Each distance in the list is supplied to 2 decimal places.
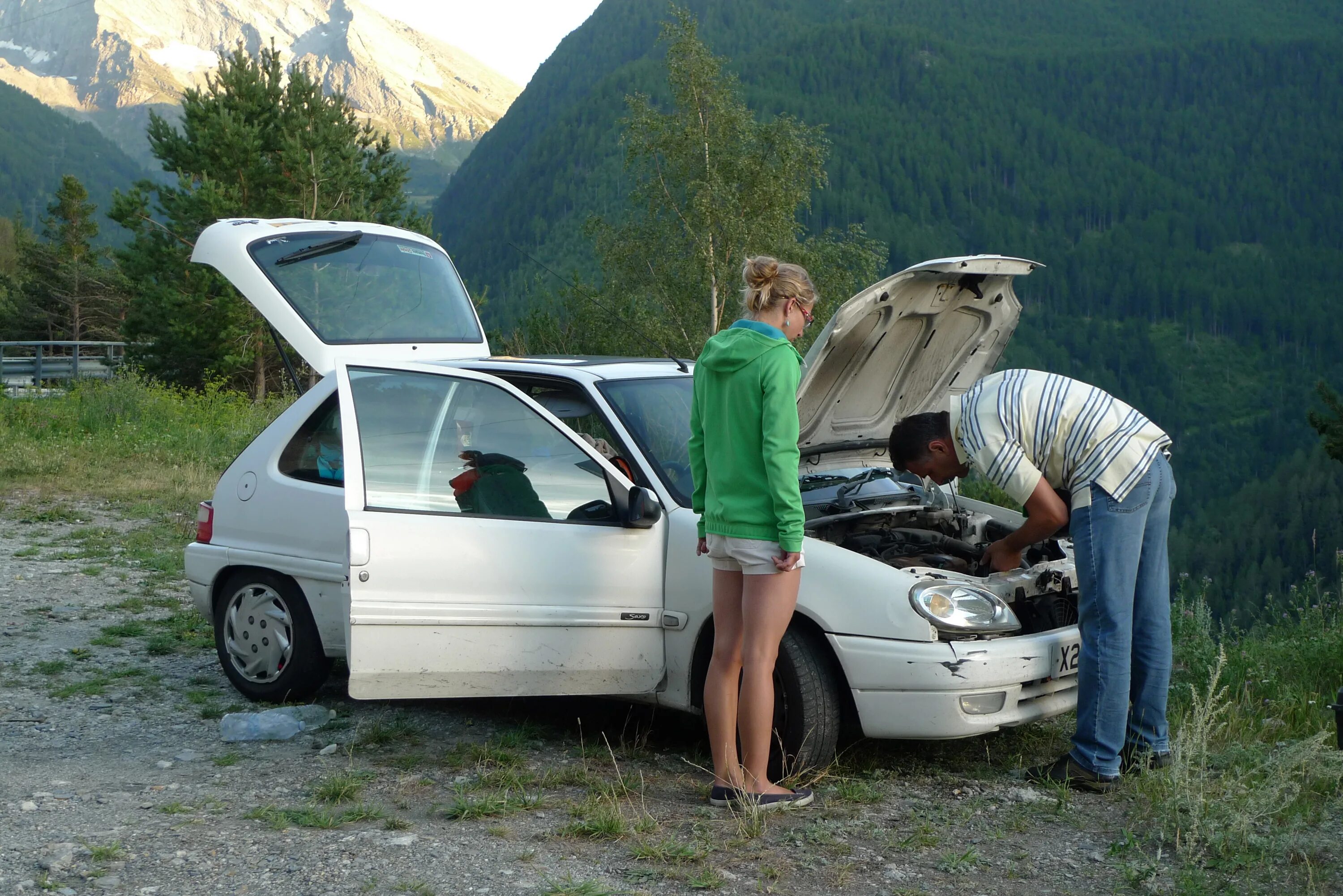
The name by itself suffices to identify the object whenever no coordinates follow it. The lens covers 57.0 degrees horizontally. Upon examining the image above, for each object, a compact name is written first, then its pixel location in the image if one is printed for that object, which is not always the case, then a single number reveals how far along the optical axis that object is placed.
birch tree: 31.64
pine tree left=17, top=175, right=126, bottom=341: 52.22
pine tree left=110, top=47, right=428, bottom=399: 27.34
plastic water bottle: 5.22
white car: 4.41
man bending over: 4.38
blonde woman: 3.96
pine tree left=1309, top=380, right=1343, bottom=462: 32.97
